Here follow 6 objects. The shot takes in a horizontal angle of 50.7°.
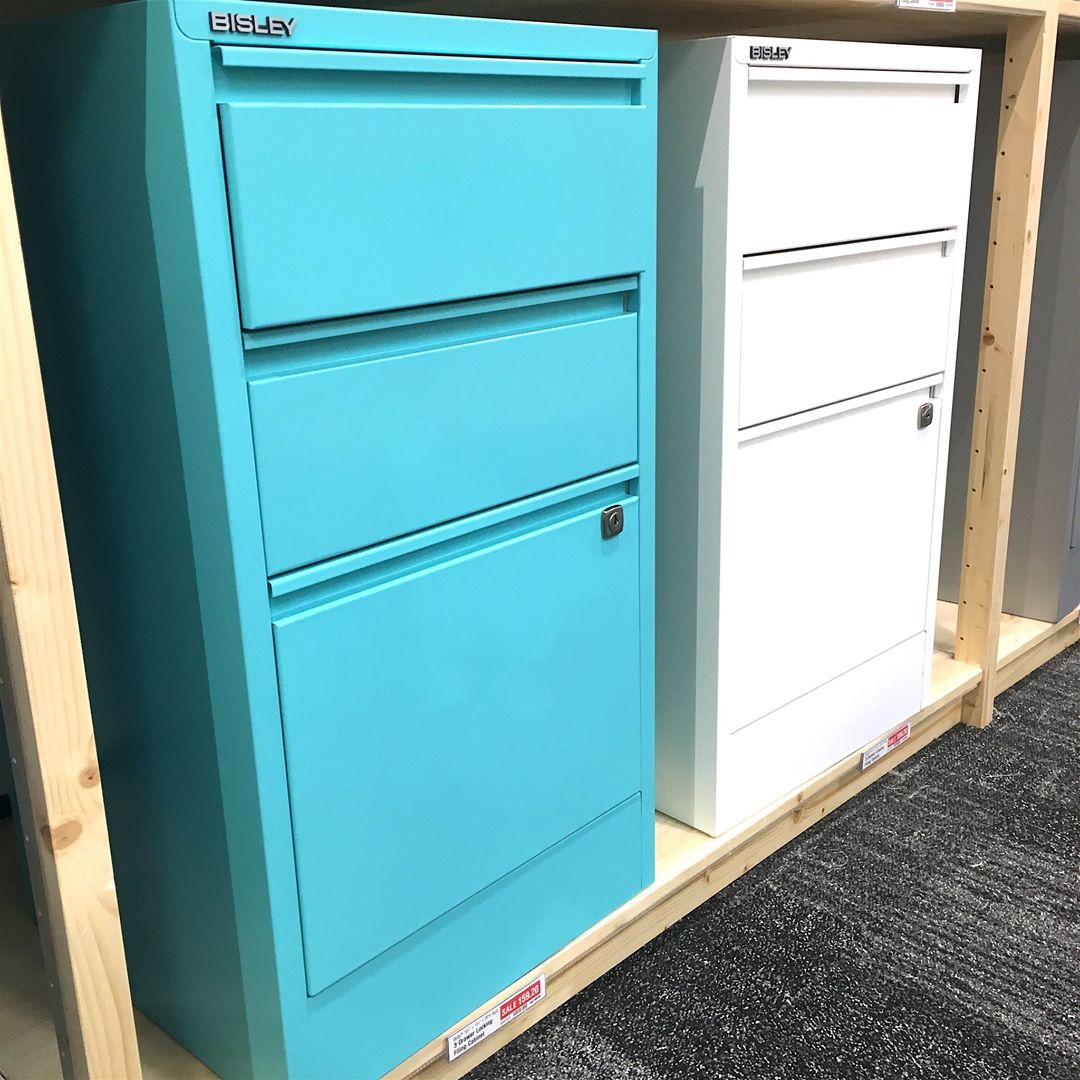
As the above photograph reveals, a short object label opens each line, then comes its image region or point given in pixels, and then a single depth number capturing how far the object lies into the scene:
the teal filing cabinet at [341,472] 0.91
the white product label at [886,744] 1.81
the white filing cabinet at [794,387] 1.35
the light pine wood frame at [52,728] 0.85
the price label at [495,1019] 1.24
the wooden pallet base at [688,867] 1.31
